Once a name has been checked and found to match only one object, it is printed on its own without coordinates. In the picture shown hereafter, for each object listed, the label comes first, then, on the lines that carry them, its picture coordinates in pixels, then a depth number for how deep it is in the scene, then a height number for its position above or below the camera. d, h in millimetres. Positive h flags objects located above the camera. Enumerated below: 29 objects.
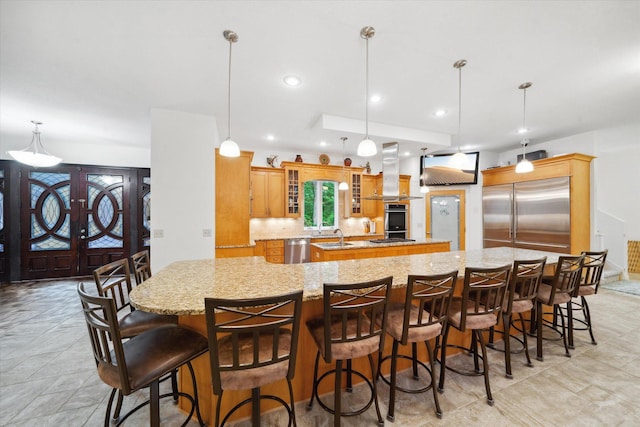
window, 5930 +199
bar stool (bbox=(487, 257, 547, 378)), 1952 -669
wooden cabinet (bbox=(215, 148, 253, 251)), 3846 +226
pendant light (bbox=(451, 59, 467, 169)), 2529 +672
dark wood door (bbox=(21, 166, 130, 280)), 4926 -139
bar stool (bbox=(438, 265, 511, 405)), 1702 -747
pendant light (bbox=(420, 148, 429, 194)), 5741 +957
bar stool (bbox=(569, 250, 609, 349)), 2418 -809
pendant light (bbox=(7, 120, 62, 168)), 3753 +884
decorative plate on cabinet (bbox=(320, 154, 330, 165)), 5695 +1268
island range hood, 4672 +874
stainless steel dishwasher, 5027 -773
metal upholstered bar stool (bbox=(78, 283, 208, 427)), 1110 -739
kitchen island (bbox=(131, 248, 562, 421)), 1416 -483
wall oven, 5664 -189
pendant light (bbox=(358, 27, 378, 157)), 2027 +1464
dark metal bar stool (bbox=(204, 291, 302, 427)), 1082 -731
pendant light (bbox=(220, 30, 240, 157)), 2434 +645
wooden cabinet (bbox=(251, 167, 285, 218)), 5184 +448
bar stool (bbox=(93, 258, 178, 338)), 1591 -734
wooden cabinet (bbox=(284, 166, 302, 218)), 5402 +472
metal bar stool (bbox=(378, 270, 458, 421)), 1498 -740
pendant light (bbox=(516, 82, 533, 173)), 2906 +1517
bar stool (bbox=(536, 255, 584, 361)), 2229 -731
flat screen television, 5613 +956
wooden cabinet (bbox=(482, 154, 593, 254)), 4270 +457
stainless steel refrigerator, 4398 -41
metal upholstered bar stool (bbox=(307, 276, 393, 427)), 1299 -744
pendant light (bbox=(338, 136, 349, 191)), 4246 +795
